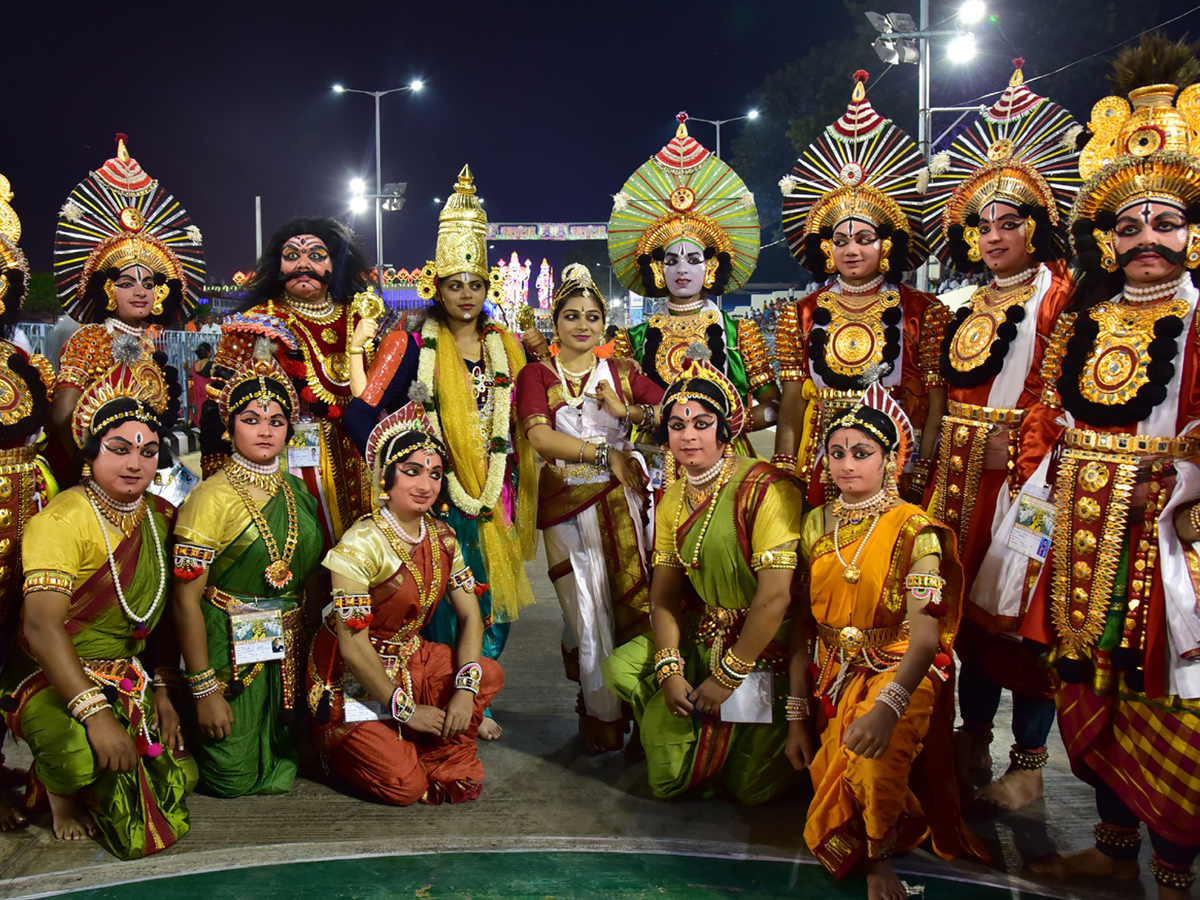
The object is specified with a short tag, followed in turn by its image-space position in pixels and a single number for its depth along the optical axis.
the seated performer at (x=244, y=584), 3.32
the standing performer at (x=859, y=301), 3.73
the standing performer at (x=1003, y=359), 3.34
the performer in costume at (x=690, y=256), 4.17
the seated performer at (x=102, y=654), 2.96
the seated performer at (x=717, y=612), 3.26
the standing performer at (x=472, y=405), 4.07
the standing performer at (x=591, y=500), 3.88
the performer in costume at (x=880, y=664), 2.76
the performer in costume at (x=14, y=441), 3.28
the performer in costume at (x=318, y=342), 4.09
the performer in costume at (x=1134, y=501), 2.63
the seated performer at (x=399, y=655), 3.32
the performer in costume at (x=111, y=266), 3.88
